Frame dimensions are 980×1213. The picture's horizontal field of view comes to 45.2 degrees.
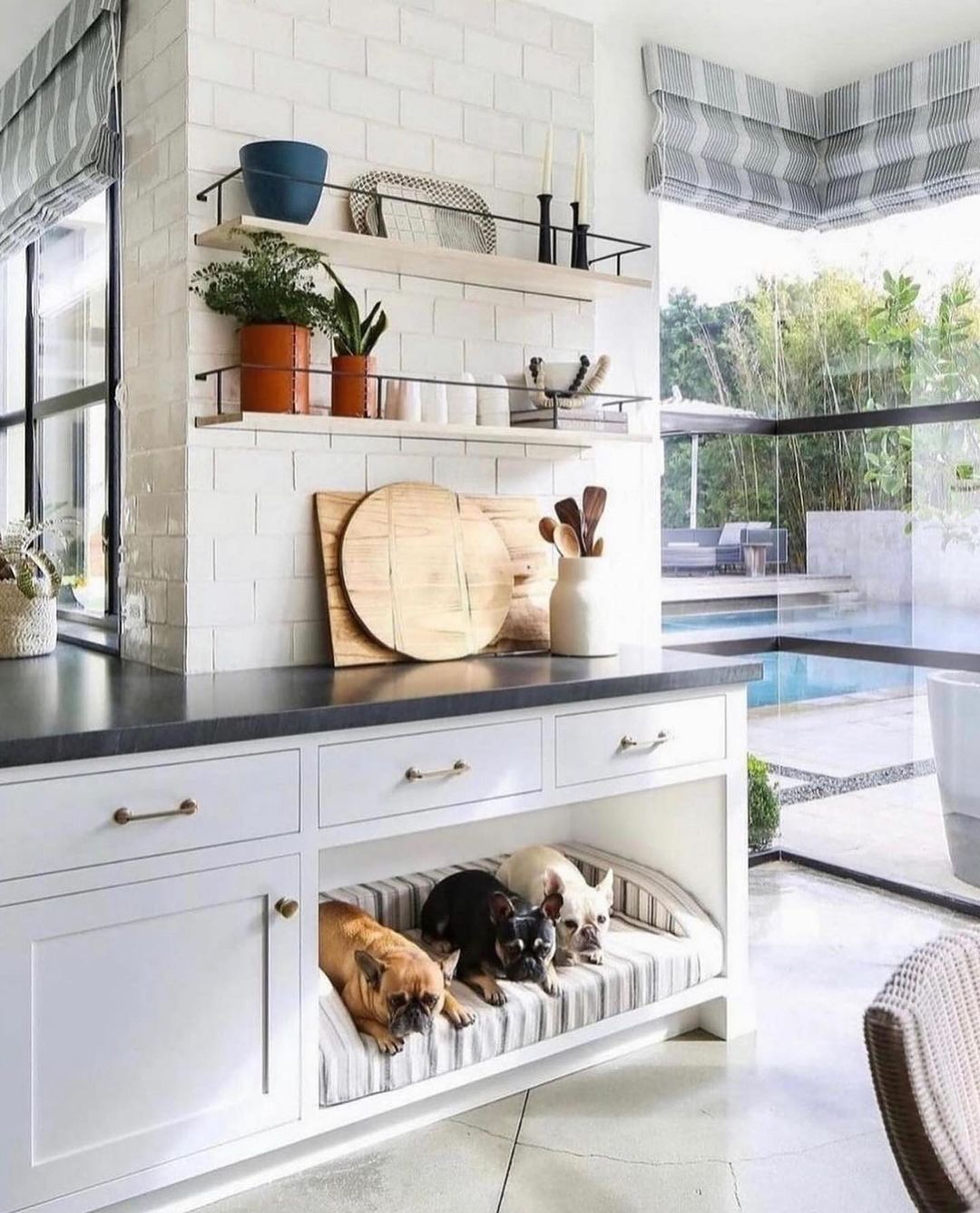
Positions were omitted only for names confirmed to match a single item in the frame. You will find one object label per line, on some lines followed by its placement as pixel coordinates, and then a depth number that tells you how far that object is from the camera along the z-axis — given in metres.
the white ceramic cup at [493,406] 2.95
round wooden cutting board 2.76
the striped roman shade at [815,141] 3.42
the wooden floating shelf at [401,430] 2.46
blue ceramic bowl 2.52
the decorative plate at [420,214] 2.81
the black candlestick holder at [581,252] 3.04
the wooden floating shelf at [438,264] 2.53
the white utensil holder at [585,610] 2.85
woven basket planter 2.88
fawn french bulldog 2.25
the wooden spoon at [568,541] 2.91
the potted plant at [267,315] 2.54
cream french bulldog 2.63
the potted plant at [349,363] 2.64
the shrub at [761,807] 3.79
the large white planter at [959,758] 3.51
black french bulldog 2.50
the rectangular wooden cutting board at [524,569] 3.01
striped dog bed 2.24
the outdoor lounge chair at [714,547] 3.72
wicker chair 1.04
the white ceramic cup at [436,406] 2.78
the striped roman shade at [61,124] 2.86
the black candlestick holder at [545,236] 2.97
